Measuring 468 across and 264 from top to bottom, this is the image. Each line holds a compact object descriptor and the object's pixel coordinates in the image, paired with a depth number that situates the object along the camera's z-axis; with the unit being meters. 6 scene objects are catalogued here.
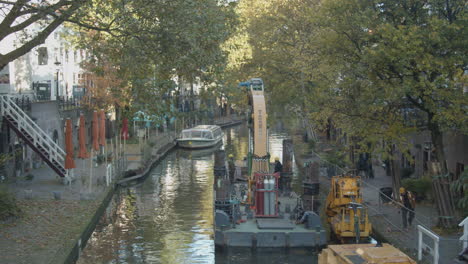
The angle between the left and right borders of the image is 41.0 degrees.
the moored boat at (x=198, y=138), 59.19
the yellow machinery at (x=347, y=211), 22.52
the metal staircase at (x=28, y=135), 32.28
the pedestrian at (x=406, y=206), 22.20
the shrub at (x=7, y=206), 23.67
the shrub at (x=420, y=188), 28.22
